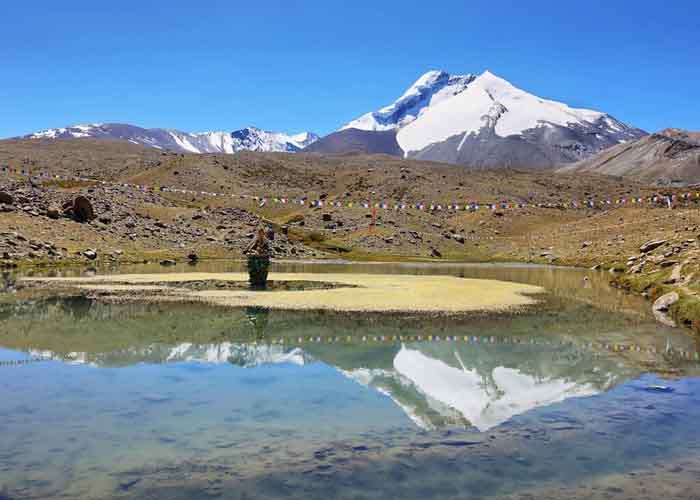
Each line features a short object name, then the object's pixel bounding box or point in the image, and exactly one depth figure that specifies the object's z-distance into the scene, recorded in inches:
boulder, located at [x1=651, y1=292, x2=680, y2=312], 1335.0
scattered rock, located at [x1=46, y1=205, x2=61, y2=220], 3011.8
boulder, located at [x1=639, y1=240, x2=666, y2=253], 2508.4
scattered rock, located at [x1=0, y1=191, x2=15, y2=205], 2898.6
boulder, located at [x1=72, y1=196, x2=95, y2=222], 3134.8
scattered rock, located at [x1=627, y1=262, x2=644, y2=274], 2123.4
